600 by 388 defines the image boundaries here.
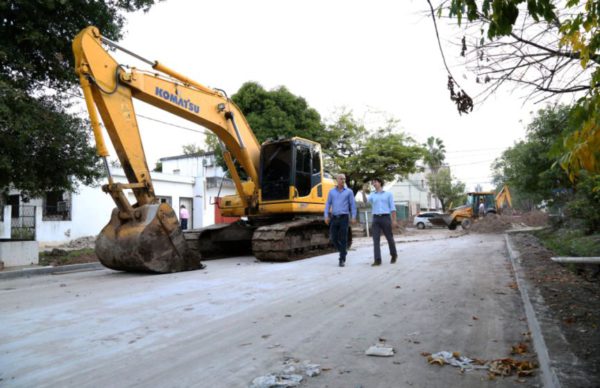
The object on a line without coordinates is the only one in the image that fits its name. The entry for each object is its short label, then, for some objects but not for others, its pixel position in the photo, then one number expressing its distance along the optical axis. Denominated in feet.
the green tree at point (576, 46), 8.17
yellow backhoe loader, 104.42
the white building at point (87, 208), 57.88
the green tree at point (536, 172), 55.06
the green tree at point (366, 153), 96.12
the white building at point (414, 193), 213.32
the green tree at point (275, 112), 81.10
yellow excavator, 26.08
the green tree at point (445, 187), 193.67
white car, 124.70
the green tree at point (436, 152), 217.77
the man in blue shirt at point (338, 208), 30.87
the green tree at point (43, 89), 29.53
